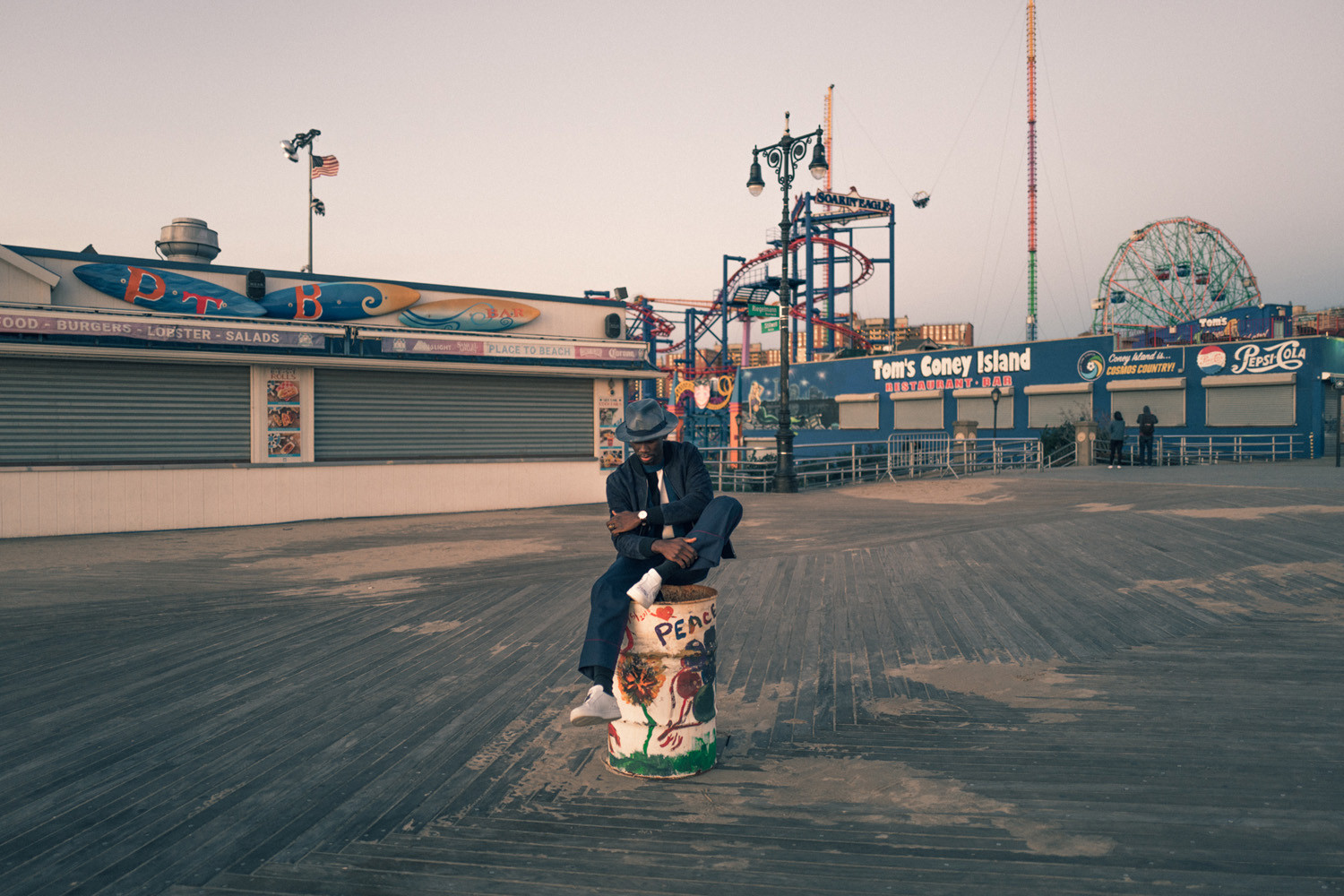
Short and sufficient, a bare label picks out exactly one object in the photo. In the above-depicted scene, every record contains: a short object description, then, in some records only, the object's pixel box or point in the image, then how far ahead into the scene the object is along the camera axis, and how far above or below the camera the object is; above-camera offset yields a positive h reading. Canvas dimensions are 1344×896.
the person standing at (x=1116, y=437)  23.02 +0.36
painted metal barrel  3.86 -1.10
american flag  23.08 +8.07
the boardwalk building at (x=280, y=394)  12.92 +1.08
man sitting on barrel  3.84 -0.38
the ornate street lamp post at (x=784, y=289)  18.14 +3.56
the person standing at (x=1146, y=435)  23.73 +0.42
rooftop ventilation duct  16.56 +4.32
